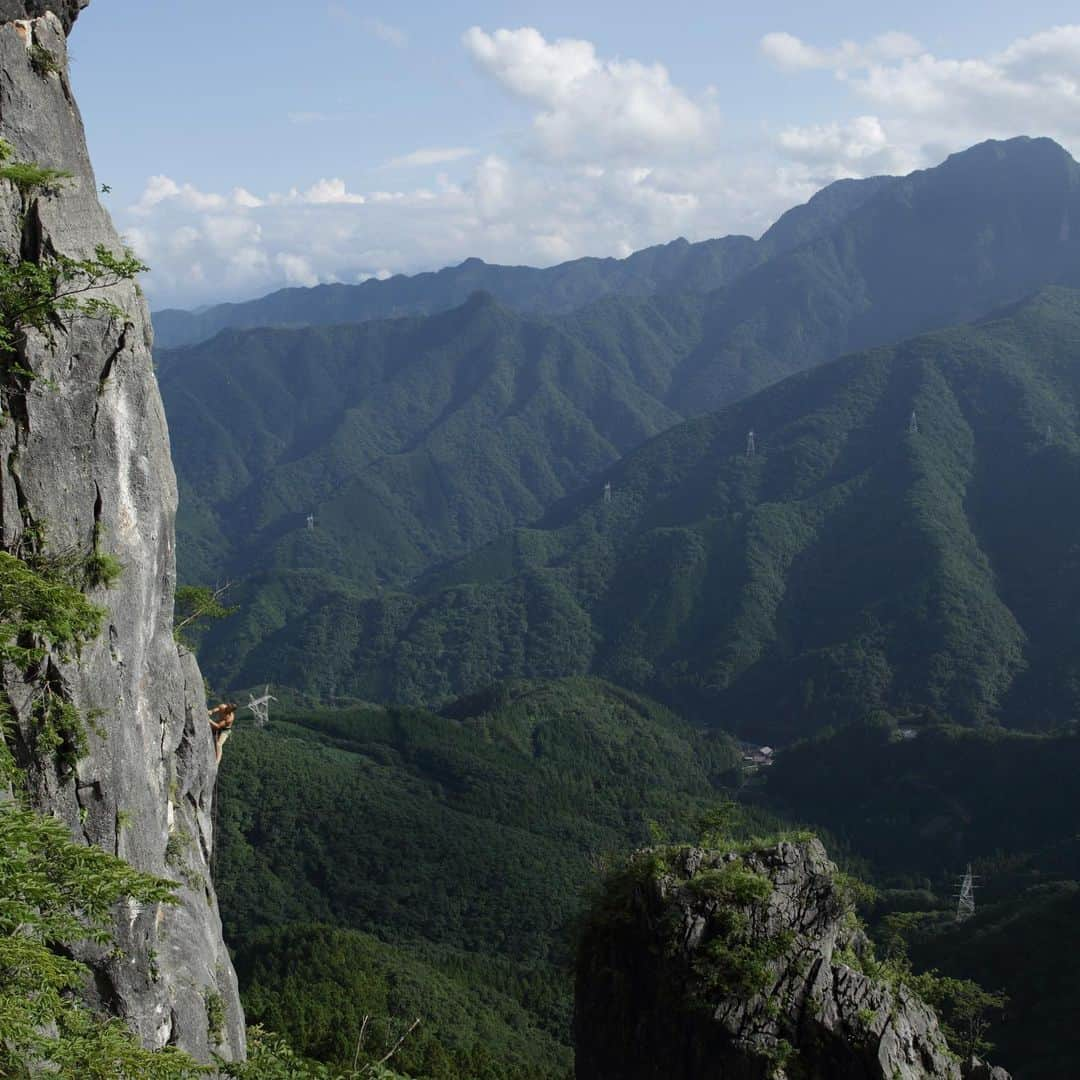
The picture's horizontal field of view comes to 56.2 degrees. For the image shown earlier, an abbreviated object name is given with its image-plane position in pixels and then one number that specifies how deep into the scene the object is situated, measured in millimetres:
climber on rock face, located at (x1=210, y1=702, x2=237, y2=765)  32094
